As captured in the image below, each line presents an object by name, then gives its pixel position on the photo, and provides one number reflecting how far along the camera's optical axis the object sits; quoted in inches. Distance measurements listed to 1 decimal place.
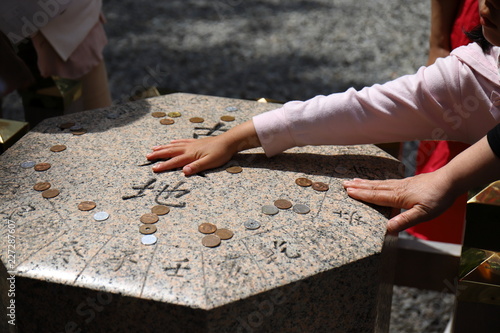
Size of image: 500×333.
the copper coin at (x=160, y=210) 56.2
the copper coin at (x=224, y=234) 53.2
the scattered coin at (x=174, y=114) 77.2
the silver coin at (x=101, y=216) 55.2
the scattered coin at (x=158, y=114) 77.0
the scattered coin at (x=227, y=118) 76.0
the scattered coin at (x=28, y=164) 64.3
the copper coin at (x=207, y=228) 53.7
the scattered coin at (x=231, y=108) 79.4
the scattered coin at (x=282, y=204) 58.0
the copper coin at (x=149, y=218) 54.9
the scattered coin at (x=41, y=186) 60.1
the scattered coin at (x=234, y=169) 64.3
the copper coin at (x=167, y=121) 74.9
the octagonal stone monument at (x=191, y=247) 47.4
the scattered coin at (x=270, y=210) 57.0
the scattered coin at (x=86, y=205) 56.7
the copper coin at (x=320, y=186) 61.5
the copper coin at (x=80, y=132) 72.1
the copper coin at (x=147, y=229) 53.4
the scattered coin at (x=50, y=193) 58.8
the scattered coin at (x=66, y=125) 73.6
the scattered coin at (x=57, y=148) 67.9
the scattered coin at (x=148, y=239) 52.0
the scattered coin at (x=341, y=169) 65.5
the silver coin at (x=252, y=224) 54.7
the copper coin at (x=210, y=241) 51.9
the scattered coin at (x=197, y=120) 75.6
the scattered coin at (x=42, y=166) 63.8
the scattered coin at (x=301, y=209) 57.4
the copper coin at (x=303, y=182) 62.1
